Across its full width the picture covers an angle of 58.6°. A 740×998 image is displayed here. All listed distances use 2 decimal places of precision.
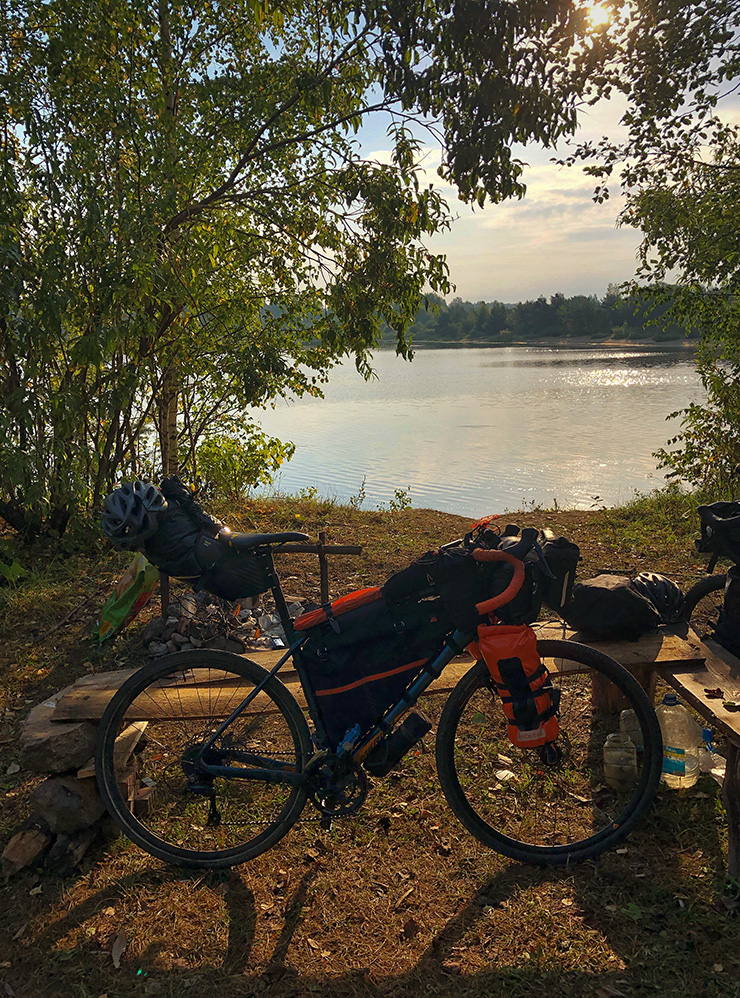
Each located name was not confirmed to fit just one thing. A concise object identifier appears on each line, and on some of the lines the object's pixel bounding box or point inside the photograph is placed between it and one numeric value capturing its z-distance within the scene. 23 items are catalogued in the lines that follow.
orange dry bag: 2.93
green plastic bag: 5.24
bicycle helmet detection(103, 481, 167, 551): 2.93
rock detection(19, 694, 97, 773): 3.26
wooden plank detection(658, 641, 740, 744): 3.00
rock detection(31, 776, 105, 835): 3.25
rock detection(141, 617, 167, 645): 5.44
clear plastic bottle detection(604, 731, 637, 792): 3.52
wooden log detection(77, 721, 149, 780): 3.28
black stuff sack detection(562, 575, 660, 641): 3.81
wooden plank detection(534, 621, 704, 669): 3.64
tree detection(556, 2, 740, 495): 8.04
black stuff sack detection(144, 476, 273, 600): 3.04
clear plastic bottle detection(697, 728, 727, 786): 3.71
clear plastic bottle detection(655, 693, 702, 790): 3.62
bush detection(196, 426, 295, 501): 9.91
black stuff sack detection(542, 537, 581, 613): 3.02
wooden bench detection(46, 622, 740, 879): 3.00
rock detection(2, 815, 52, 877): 3.18
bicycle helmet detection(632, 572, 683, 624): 4.09
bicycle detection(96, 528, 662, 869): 3.04
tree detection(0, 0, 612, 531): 5.94
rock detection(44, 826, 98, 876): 3.21
